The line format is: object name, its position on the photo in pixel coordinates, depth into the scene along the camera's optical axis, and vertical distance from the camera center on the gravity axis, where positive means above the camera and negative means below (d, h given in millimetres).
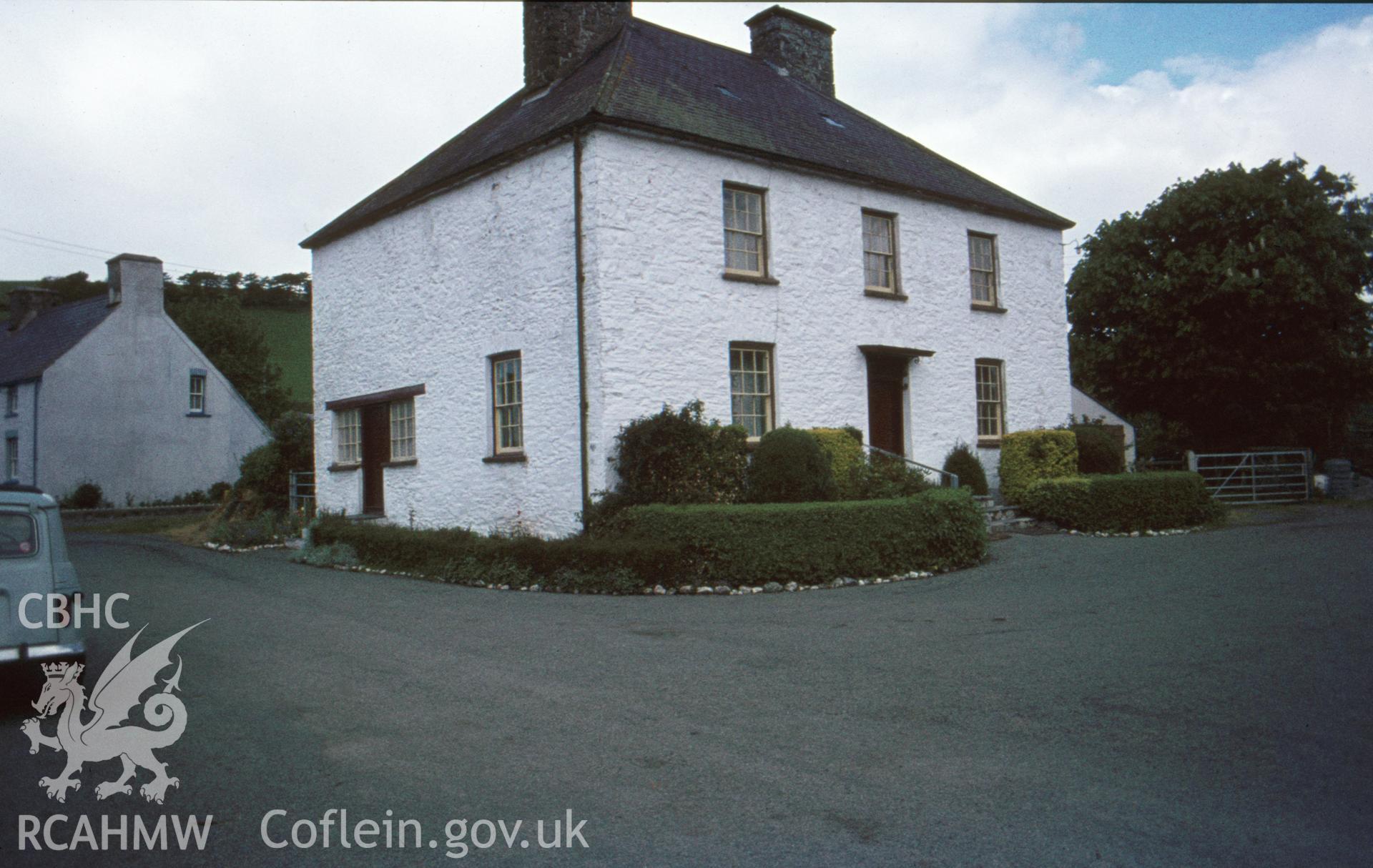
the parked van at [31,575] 6043 -519
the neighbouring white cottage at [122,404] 30891 +2998
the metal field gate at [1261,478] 24844 -478
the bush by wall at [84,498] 30219 -131
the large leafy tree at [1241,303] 25875 +4410
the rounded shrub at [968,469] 18625 -2
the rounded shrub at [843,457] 15398 +258
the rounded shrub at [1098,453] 19953 +265
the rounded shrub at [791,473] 14023 +26
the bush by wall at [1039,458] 19031 +179
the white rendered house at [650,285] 15086 +3508
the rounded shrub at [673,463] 14055 +205
